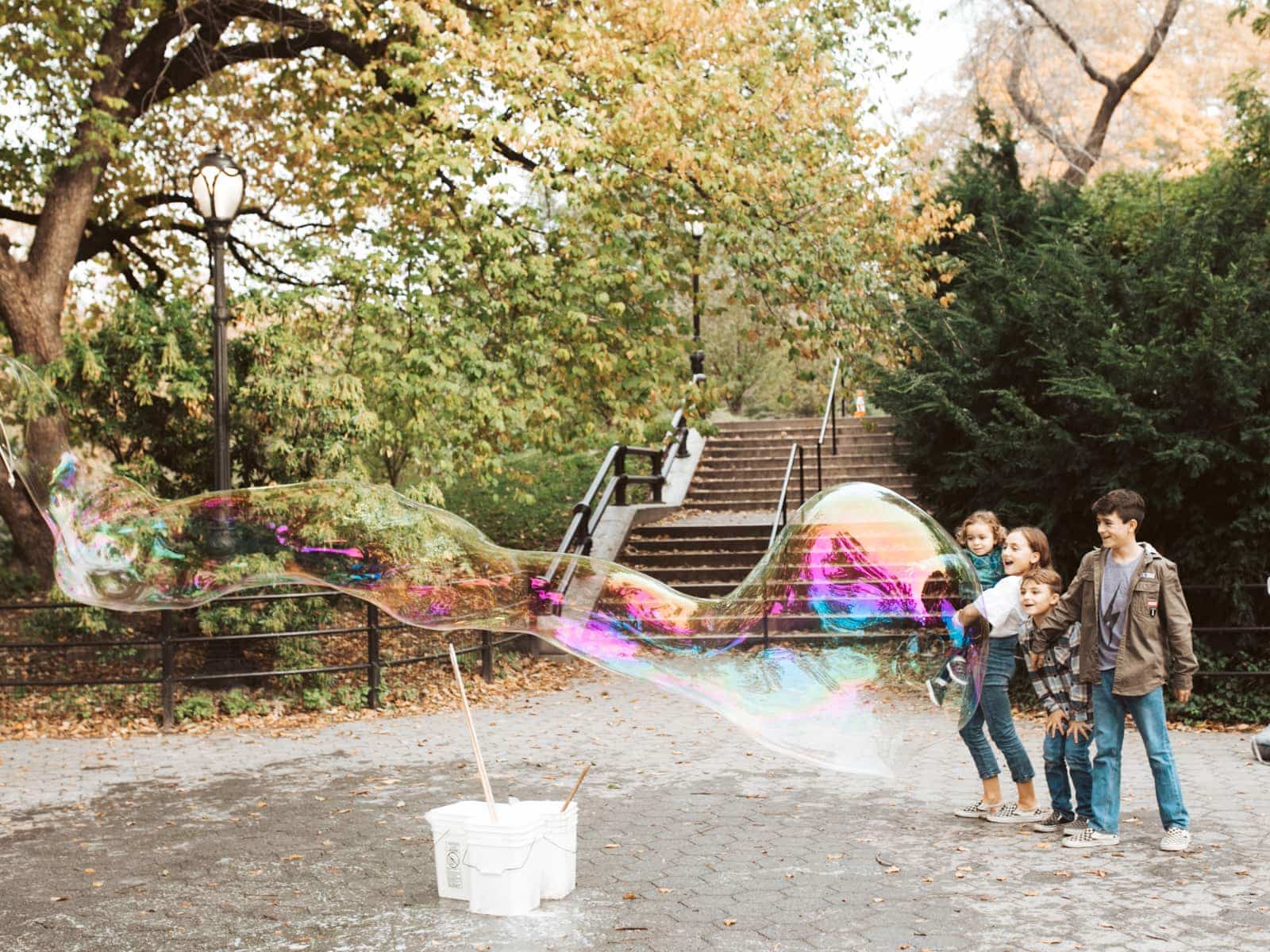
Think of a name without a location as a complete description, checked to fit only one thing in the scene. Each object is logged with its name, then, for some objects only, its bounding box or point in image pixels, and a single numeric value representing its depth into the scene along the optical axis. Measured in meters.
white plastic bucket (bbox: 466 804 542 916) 5.11
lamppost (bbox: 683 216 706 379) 12.78
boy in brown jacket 5.82
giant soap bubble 5.29
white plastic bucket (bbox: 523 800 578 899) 5.27
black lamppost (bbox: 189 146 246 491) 10.12
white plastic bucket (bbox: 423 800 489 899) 5.24
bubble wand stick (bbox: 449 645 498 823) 4.70
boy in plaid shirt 6.26
